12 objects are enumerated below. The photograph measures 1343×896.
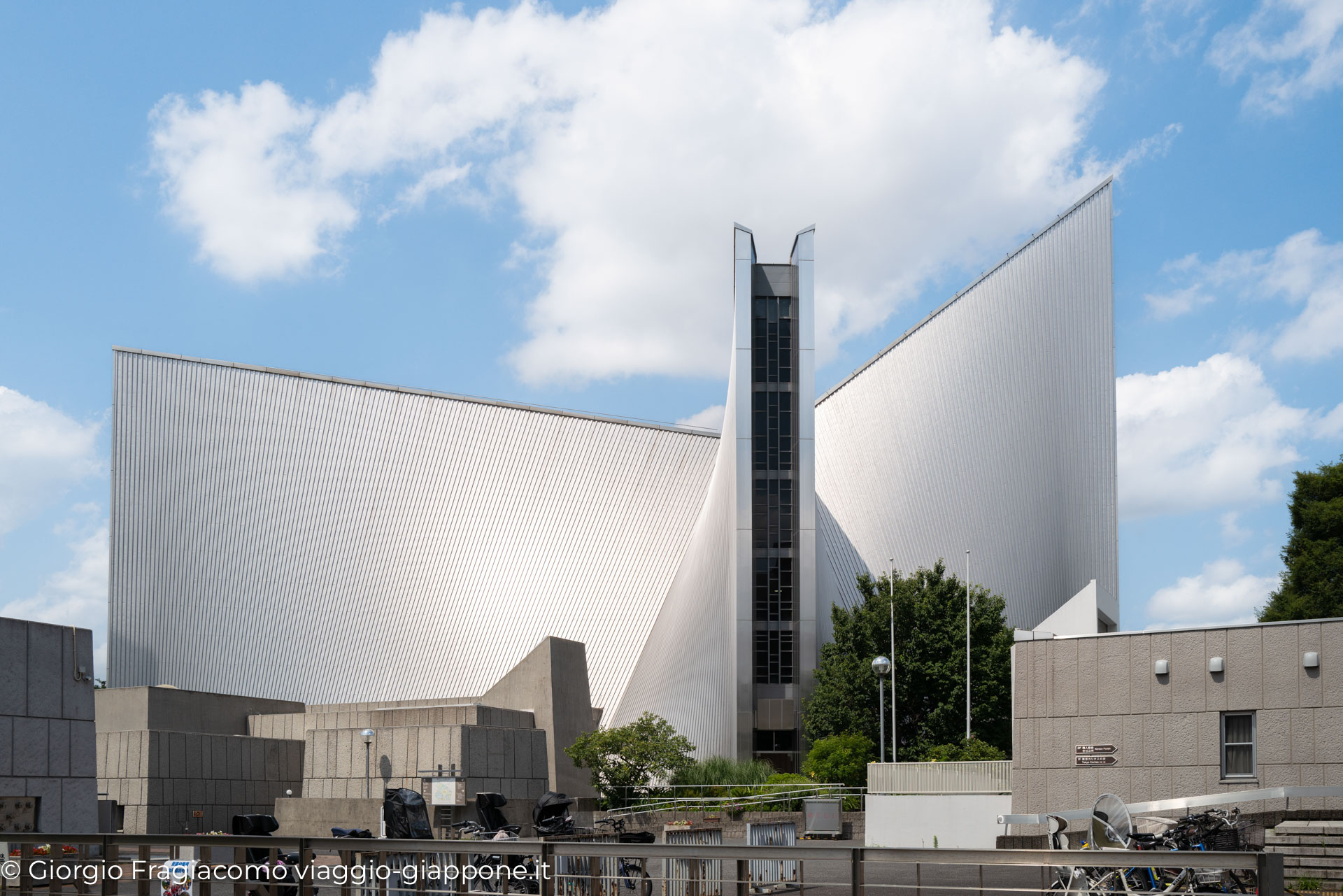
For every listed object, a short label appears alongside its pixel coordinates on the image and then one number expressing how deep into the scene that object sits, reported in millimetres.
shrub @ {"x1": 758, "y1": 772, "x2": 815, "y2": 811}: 25484
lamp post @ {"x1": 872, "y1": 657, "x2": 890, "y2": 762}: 22703
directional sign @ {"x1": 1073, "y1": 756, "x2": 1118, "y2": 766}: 15703
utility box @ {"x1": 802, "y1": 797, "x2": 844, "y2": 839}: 22359
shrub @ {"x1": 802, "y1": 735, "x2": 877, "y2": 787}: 28250
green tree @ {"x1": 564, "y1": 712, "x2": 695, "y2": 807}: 28641
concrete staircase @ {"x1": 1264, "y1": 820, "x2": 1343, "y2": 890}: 12234
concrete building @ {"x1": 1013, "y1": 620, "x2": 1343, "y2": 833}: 14422
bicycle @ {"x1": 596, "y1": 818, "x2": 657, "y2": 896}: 11500
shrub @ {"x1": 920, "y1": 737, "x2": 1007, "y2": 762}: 25766
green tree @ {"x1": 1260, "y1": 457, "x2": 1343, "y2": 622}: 35125
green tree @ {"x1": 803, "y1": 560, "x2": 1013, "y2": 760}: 32812
